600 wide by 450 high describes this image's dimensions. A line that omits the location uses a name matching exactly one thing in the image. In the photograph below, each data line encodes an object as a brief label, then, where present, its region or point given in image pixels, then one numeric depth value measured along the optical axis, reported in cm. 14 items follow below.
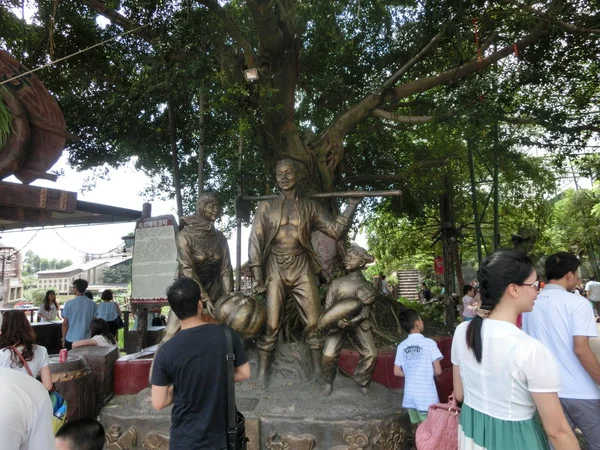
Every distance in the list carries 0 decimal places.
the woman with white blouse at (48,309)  920
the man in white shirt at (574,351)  269
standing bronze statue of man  484
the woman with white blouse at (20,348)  323
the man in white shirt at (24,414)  133
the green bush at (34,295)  2839
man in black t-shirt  232
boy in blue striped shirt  364
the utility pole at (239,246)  652
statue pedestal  396
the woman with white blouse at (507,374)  167
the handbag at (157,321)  934
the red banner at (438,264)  1704
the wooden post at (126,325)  835
